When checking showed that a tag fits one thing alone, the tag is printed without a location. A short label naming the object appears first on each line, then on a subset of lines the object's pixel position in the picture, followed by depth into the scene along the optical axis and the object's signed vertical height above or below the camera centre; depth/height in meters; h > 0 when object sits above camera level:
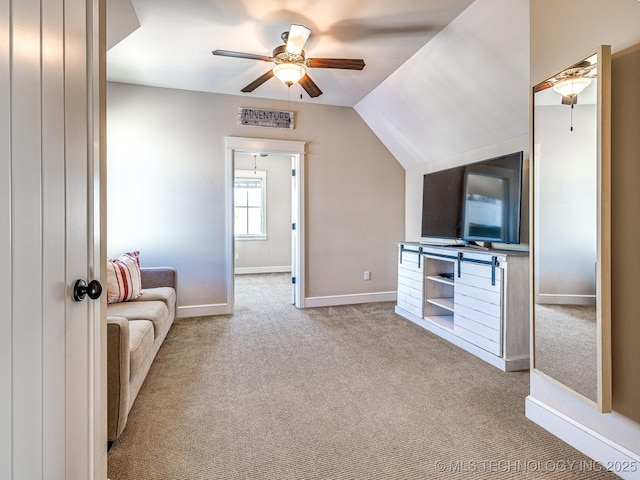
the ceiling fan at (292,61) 2.49 +1.39
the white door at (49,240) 0.79 -0.01
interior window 7.60 +0.73
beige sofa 1.70 -0.64
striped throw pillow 2.86 -0.38
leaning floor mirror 1.52 +0.04
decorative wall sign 4.23 +1.54
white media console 2.66 -0.58
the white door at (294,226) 4.51 +0.15
